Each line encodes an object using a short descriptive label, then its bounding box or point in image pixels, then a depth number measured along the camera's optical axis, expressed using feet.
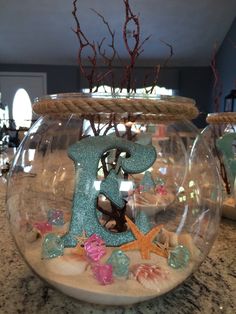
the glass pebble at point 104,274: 1.18
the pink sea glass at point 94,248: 1.28
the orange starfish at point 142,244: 1.37
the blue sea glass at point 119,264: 1.20
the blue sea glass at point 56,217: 1.63
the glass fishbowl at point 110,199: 1.20
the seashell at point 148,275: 1.19
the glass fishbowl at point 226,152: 2.28
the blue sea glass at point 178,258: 1.31
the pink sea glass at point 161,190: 1.96
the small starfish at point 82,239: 1.31
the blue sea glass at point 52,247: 1.29
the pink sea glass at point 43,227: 1.54
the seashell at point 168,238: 1.46
